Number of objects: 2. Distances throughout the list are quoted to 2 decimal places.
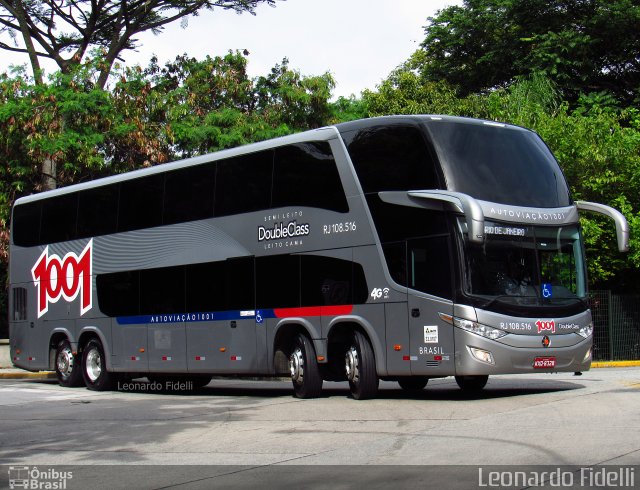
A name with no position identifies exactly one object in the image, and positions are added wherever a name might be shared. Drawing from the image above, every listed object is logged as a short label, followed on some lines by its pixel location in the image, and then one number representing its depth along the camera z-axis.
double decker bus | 14.95
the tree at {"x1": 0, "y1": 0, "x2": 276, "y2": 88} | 35.20
